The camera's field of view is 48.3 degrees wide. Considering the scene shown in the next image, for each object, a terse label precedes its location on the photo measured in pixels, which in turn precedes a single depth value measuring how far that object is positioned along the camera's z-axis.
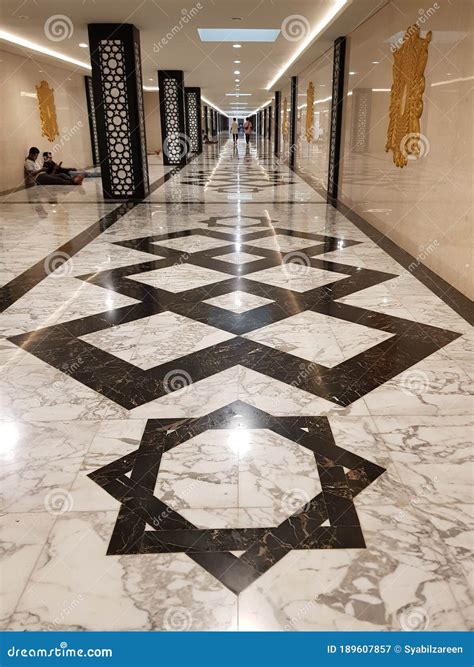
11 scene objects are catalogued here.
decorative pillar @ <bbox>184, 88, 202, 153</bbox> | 18.83
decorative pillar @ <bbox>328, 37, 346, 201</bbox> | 8.51
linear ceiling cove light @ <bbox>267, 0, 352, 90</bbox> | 6.60
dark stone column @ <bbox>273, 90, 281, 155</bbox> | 18.80
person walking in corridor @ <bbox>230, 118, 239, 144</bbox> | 24.66
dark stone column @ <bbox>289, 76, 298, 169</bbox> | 14.05
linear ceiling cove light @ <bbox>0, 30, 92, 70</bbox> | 8.84
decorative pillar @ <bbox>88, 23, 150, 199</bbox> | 8.10
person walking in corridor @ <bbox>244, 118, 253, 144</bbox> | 21.10
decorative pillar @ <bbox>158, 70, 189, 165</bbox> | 14.30
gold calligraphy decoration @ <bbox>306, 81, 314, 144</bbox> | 11.37
